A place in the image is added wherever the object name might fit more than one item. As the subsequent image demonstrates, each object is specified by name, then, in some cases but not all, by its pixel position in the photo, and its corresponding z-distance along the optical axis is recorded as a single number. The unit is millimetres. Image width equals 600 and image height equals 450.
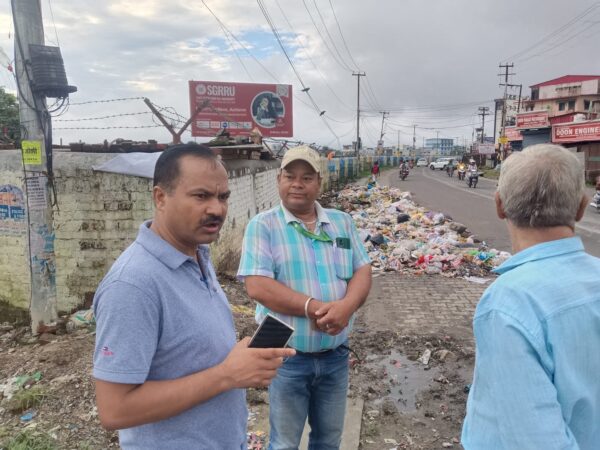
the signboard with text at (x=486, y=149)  53438
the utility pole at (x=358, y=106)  49016
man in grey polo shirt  1204
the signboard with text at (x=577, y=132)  24859
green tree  19144
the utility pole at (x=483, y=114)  75188
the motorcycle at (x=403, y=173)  31594
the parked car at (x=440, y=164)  51406
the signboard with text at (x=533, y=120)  39034
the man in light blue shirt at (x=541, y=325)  1132
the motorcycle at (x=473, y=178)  24578
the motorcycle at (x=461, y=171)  31642
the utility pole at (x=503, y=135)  42375
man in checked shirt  2168
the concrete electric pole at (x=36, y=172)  4566
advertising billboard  25198
